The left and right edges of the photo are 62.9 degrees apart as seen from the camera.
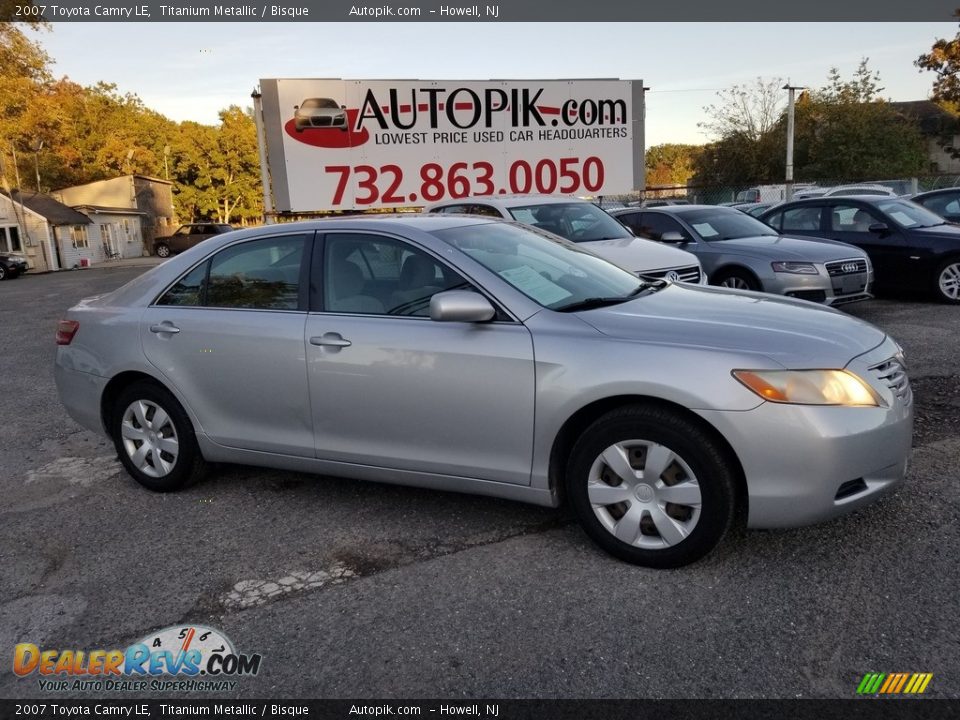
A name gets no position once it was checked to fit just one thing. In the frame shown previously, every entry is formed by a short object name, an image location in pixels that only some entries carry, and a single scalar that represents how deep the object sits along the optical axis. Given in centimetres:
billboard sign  1305
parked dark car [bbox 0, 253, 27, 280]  3096
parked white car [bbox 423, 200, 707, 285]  803
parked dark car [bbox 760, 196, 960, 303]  1002
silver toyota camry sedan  319
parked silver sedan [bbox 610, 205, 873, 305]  876
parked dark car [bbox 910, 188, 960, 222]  1304
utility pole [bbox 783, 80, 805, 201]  3102
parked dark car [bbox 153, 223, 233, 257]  4100
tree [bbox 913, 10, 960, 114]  4012
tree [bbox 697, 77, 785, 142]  4153
